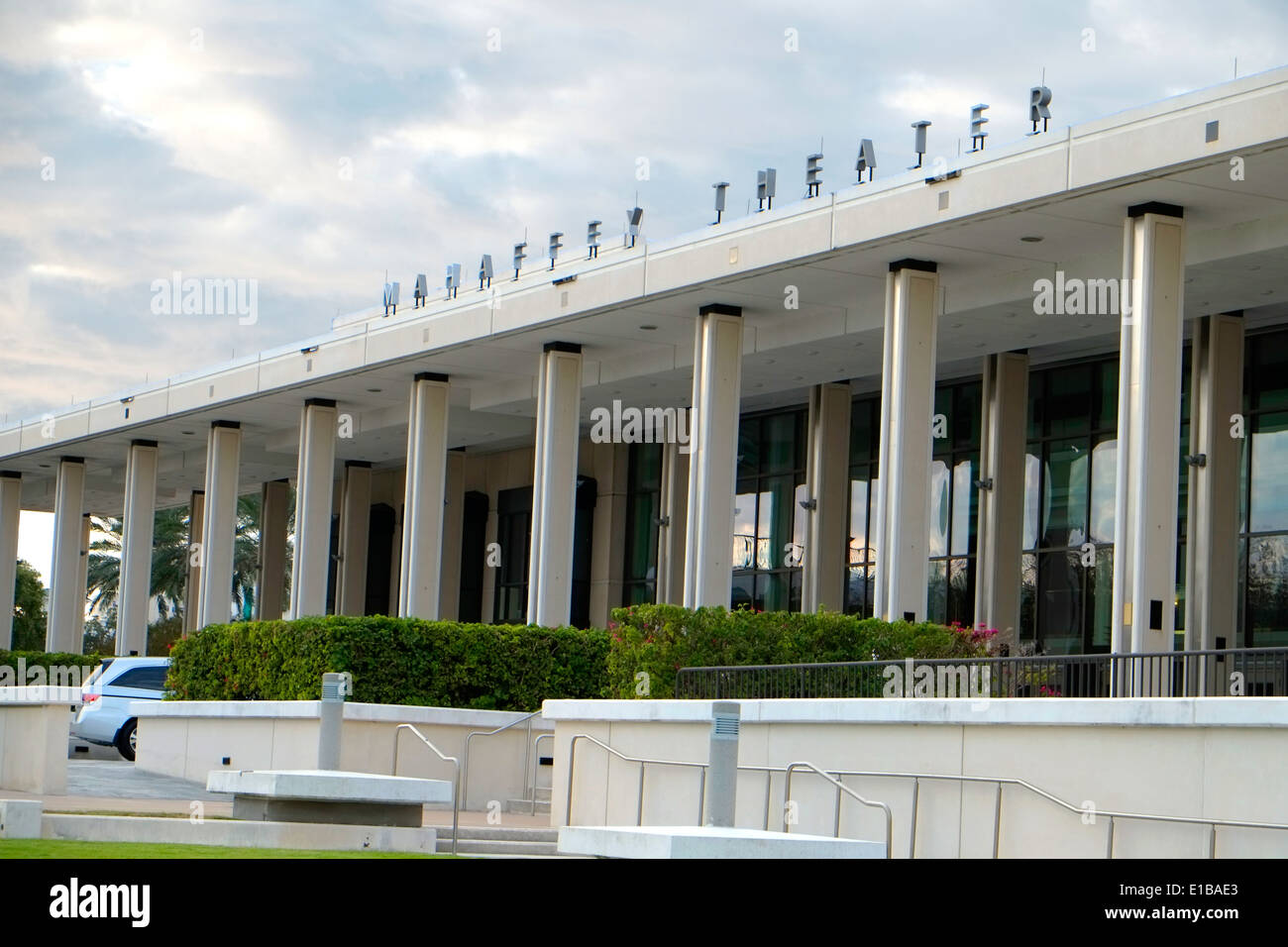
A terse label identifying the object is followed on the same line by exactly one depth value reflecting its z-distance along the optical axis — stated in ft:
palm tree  231.50
